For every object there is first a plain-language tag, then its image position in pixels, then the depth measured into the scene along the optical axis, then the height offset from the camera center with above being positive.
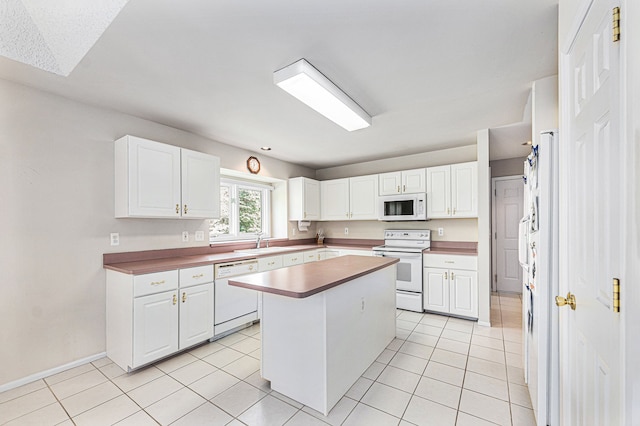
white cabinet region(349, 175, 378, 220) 4.61 +0.27
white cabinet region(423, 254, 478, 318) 3.52 -0.93
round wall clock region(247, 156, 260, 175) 4.19 +0.75
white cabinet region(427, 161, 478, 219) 3.73 +0.31
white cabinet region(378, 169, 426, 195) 4.15 +0.48
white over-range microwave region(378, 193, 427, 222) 4.05 +0.09
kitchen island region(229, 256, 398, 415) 1.86 -0.85
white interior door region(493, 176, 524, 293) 4.79 -0.31
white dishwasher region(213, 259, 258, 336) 3.02 -1.00
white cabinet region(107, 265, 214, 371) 2.37 -0.93
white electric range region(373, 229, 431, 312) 3.85 -0.80
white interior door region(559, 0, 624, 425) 0.81 -0.03
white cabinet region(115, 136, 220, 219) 2.63 +0.34
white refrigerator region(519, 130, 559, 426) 1.45 -0.33
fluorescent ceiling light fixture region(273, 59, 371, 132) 1.97 +0.96
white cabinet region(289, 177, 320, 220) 4.86 +0.26
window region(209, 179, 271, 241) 4.13 +0.04
